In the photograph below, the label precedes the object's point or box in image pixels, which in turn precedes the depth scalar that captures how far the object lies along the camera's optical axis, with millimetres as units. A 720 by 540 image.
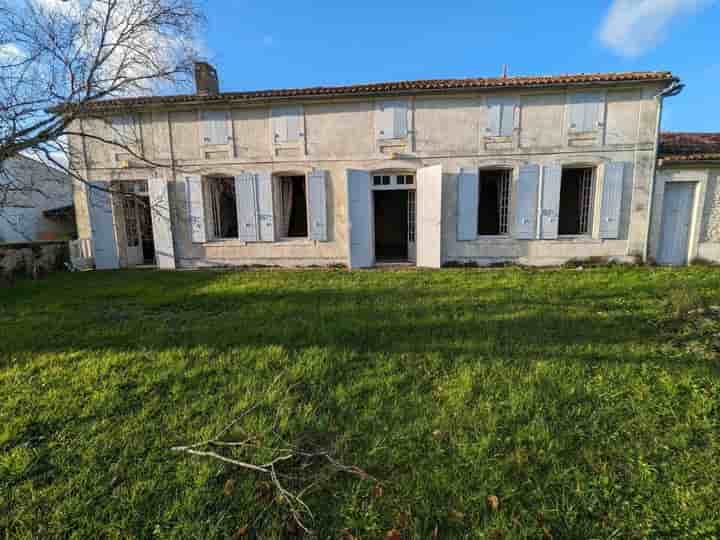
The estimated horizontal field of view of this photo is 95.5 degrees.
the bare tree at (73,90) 3898
